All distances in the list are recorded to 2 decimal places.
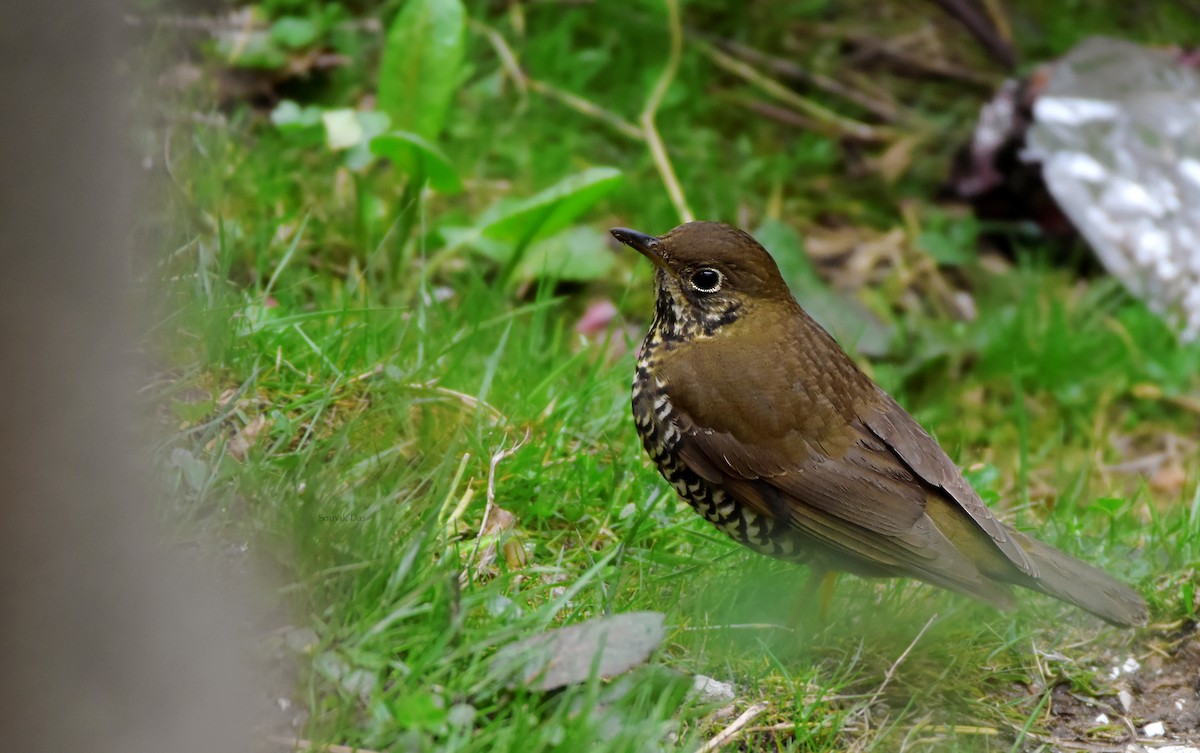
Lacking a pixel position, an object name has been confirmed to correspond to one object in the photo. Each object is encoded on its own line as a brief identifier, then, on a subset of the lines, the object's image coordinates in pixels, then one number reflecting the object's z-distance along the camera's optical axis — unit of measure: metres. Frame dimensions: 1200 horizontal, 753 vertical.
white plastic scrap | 12.94
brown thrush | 6.52
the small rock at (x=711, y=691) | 6.14
